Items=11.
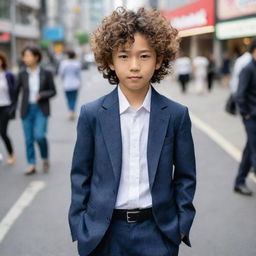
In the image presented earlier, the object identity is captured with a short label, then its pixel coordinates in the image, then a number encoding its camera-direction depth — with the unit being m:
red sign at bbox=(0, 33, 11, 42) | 45.62
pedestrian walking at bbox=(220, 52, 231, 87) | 23.55
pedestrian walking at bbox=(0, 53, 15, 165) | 7.82
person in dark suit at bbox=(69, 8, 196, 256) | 2.29
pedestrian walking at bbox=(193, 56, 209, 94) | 20.59
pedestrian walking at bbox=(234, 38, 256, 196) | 5.42
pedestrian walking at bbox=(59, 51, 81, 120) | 13.03
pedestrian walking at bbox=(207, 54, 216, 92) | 21.38
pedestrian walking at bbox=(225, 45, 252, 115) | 6.39
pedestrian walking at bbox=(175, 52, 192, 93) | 20.98
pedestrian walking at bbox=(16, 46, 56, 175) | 6.95
